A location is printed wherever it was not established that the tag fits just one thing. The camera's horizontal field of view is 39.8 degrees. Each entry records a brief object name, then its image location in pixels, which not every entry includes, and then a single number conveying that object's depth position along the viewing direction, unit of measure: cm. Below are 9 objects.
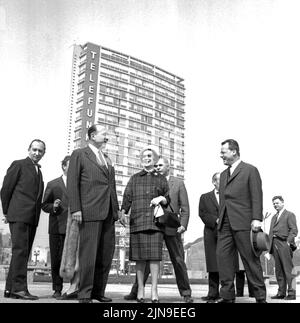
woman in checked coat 366
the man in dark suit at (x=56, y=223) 446
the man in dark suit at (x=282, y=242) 547
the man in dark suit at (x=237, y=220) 354
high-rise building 4891
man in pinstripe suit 340
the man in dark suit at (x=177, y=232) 416
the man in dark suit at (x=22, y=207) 383
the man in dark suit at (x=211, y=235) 470
